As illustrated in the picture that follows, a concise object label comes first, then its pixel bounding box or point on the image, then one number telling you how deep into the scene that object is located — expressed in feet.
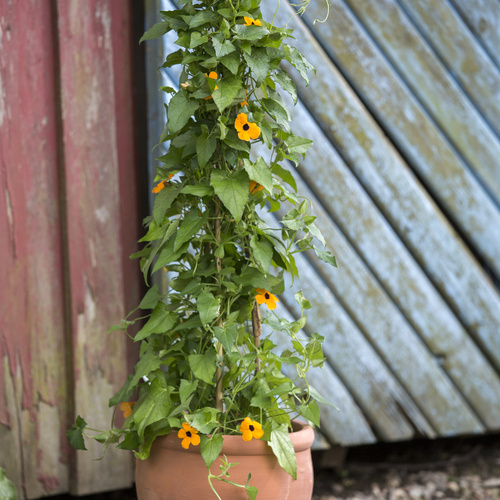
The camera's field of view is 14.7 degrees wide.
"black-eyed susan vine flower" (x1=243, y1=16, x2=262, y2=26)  10.41
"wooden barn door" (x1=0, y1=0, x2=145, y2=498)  11.62
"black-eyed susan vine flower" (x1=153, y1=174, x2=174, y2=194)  10.71
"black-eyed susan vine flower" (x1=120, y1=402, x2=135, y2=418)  10.78
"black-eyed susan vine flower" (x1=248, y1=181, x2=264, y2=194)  10.65
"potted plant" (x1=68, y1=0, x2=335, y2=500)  10.37
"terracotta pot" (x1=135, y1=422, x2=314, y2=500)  10.40
